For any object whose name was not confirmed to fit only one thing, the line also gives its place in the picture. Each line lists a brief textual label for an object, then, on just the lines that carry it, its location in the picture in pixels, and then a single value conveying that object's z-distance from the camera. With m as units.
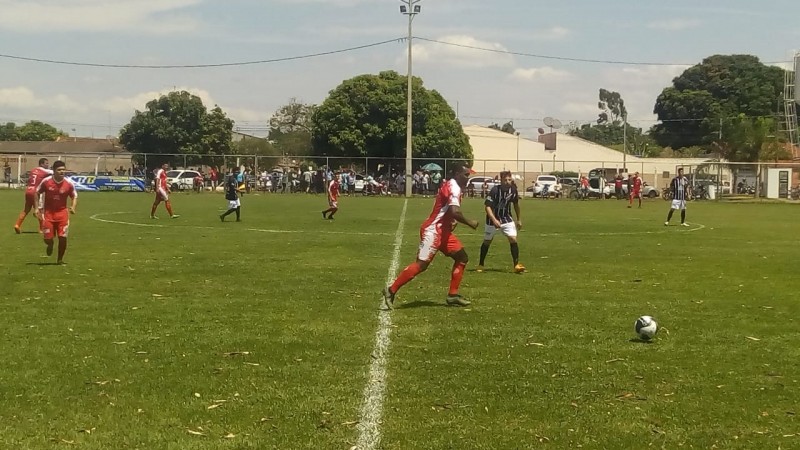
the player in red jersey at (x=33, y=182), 20.12
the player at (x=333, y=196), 28.59
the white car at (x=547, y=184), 61.42
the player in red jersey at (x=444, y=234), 10.87
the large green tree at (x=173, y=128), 77.25
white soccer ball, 8.98
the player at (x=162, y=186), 27.47
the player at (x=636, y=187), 44.28
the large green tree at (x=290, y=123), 105.50
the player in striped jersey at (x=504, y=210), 15.23
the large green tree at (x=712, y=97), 100.62
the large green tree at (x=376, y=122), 65.38
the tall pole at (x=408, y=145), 55.10
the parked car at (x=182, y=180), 61.53
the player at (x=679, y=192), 27.15
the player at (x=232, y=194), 26.94
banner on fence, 58.06
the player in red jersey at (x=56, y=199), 14.70
